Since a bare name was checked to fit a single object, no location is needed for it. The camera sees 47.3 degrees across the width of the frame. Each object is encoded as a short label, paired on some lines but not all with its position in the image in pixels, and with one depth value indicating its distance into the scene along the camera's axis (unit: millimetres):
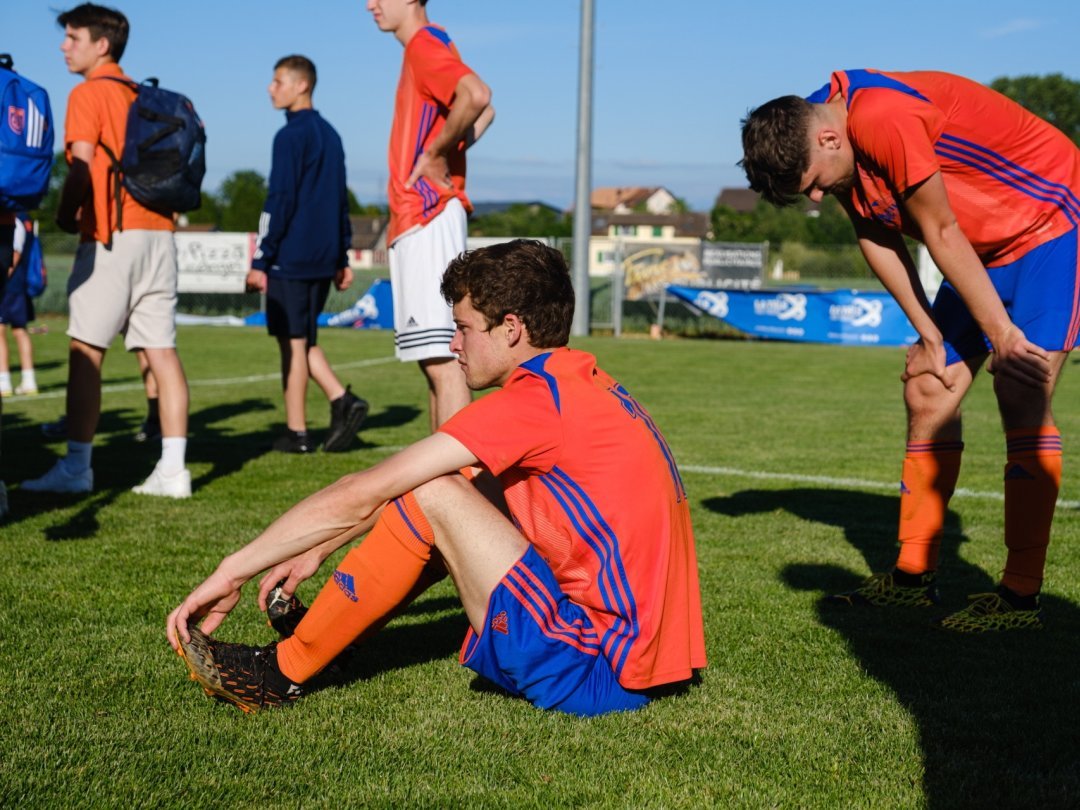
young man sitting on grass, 2795
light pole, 24734
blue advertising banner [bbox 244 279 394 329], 25750
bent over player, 3666
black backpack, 5879
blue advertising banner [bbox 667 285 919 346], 22938
